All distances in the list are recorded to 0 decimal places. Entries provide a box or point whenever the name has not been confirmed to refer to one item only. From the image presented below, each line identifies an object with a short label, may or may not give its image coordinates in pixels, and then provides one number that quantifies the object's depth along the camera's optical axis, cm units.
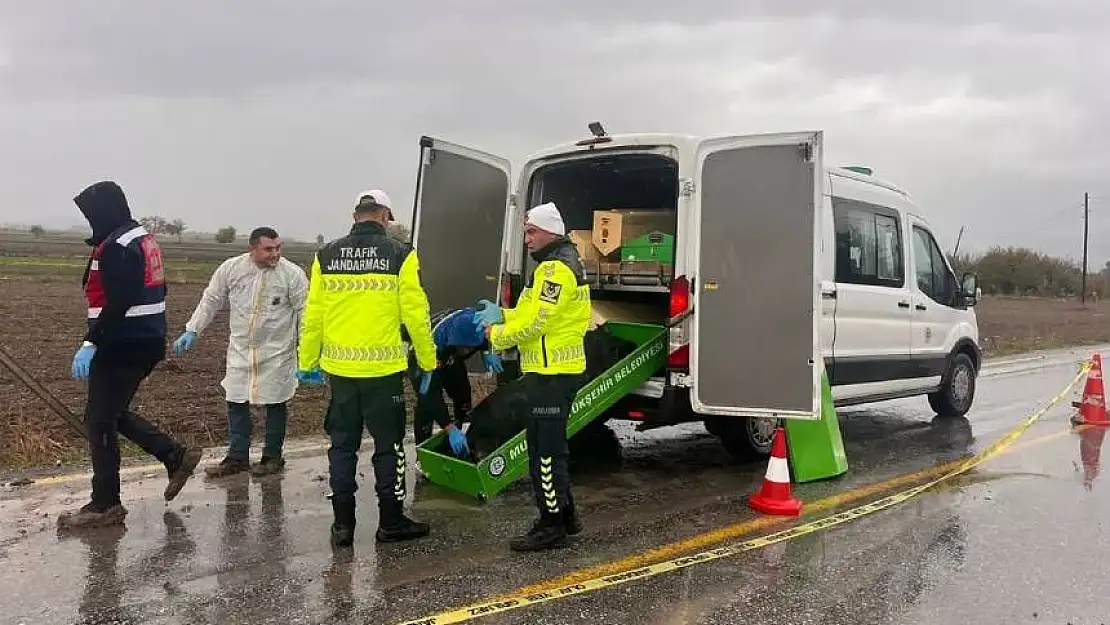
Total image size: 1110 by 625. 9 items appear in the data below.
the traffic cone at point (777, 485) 516
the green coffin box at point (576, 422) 496
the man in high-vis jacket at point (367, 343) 425
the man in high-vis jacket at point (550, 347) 432
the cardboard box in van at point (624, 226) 628
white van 523
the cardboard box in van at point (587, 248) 641
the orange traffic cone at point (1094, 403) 830
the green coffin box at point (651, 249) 602
